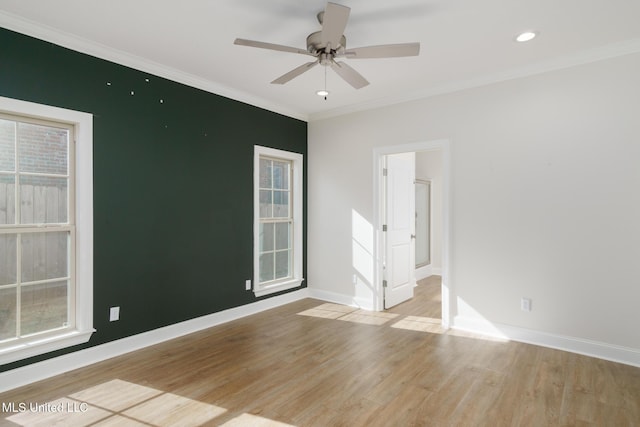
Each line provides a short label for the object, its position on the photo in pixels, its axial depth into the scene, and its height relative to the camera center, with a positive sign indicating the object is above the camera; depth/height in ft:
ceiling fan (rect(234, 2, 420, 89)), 6.89 +3.83
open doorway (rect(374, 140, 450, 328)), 12.94 -0.57
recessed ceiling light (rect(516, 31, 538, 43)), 9.18 +4.85
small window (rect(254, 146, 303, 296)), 14.99 -0.23
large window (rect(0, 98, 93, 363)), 8.68 -0.43
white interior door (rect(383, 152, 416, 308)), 15.34 -0.67
